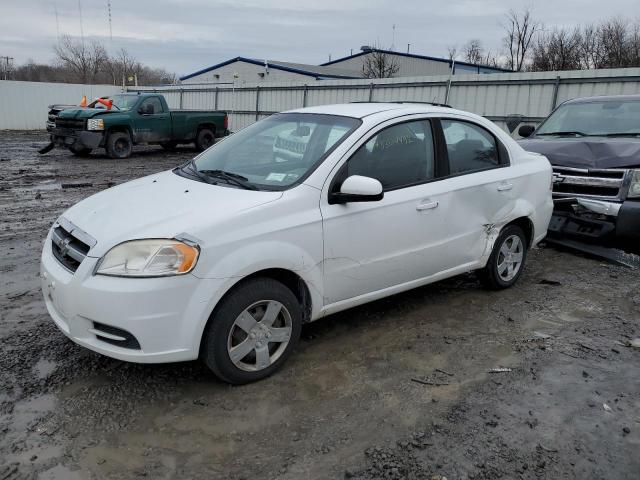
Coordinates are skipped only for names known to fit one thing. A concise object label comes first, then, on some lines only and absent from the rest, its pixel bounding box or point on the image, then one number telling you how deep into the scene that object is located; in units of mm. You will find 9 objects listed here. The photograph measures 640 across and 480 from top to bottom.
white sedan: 2986
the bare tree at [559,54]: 38188
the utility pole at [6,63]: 47481
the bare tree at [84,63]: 54656
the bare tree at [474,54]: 52062
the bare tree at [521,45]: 47406
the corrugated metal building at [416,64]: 39562
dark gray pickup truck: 5977
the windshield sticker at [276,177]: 3638
